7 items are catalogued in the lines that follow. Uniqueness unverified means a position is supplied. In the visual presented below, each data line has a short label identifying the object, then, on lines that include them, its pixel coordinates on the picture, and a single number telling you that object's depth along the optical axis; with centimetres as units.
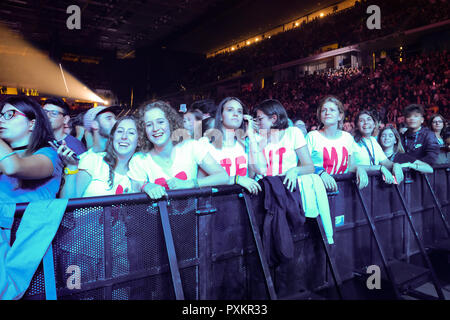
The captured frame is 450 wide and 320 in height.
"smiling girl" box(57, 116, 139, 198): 219
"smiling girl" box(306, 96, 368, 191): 304
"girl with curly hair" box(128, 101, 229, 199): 221
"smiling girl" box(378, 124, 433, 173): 395
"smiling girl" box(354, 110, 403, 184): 301
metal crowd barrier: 160
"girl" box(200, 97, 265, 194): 263
